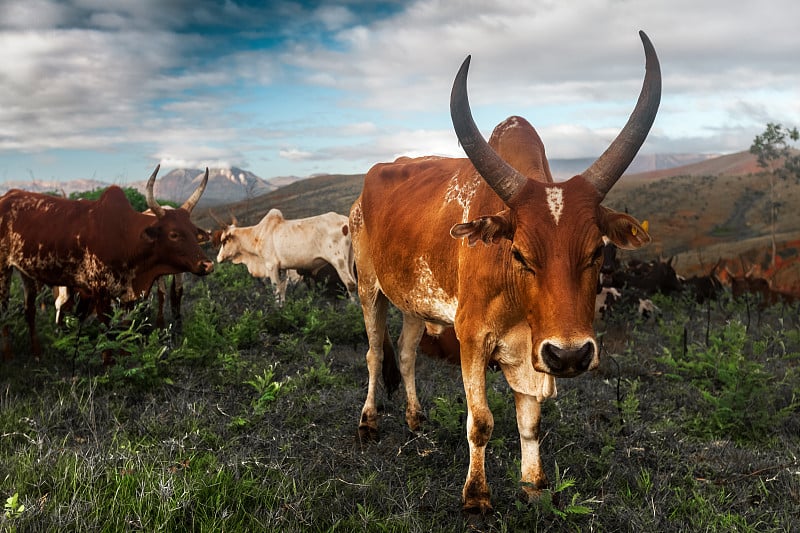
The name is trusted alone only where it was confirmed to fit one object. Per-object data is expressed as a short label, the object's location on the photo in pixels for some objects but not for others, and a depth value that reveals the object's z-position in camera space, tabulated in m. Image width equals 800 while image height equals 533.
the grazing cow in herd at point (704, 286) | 11.59
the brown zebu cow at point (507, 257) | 2.85
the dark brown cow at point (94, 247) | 6.49
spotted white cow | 12.26
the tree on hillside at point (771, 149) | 28.36
